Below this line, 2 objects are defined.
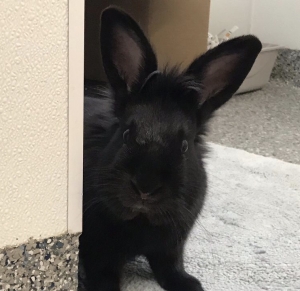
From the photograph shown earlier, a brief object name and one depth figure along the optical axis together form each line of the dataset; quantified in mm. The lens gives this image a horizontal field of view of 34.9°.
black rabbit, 807
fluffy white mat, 1044
